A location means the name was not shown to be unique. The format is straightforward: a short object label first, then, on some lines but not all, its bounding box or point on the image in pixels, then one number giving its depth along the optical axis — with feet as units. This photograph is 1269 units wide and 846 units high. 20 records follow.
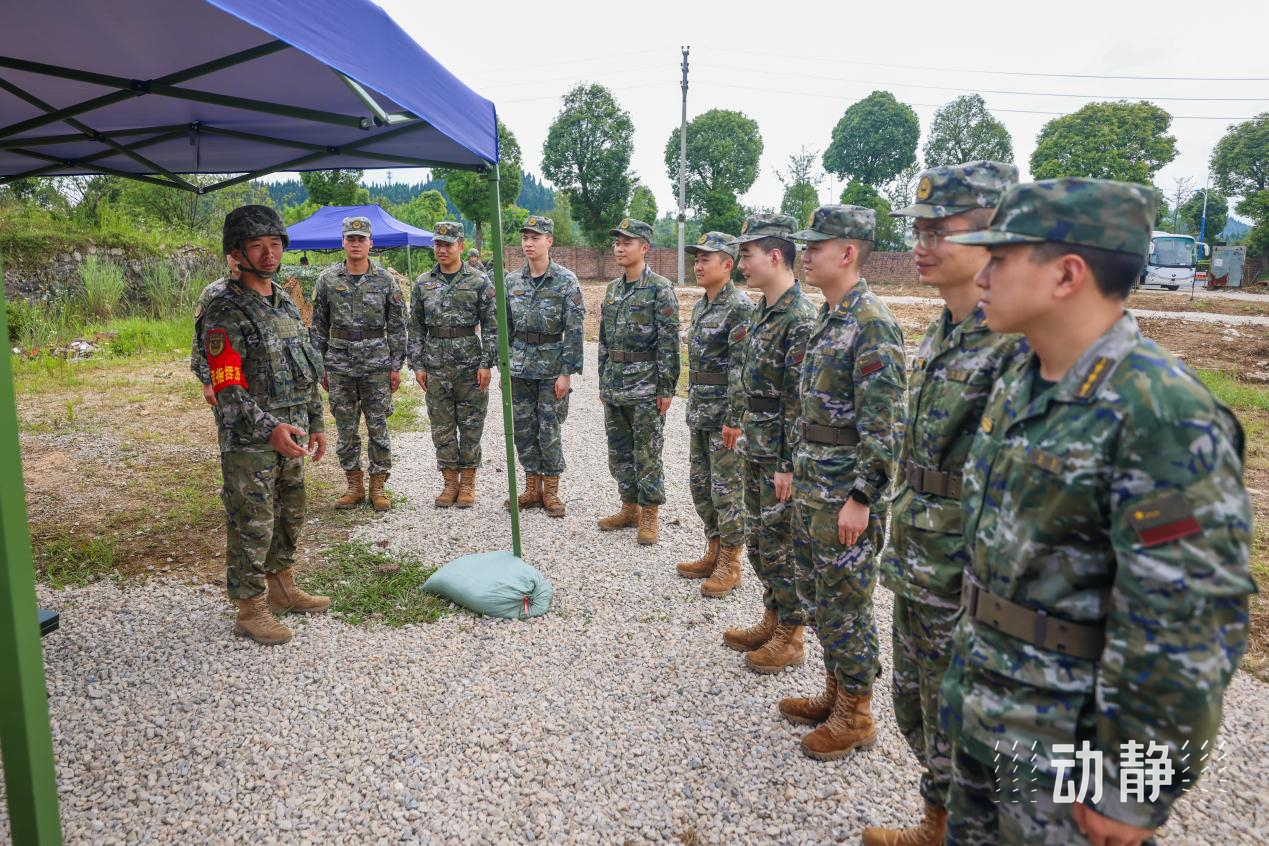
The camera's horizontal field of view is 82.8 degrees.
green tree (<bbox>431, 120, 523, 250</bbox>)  121.08
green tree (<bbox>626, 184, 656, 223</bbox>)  138.31
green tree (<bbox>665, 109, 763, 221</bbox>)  141.08
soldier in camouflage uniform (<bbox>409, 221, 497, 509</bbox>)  19.52
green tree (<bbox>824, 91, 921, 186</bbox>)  149.28
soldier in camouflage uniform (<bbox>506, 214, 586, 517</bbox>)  18.70
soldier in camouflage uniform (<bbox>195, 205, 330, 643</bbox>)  11.60
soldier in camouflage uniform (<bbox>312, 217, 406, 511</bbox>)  19.19
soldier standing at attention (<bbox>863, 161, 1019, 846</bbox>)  6.70
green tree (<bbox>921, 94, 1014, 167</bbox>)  151.64
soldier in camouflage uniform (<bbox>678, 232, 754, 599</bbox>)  14.34
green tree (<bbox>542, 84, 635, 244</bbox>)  135.74
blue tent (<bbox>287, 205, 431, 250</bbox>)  52.26
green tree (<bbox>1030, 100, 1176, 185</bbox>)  130.62
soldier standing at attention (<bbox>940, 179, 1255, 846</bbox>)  4.09
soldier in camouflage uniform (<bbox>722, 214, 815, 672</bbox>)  11.41
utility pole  86.63
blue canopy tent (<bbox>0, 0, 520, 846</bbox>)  5.60
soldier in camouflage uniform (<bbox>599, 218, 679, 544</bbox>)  17.11
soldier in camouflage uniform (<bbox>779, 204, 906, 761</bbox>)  8.77
